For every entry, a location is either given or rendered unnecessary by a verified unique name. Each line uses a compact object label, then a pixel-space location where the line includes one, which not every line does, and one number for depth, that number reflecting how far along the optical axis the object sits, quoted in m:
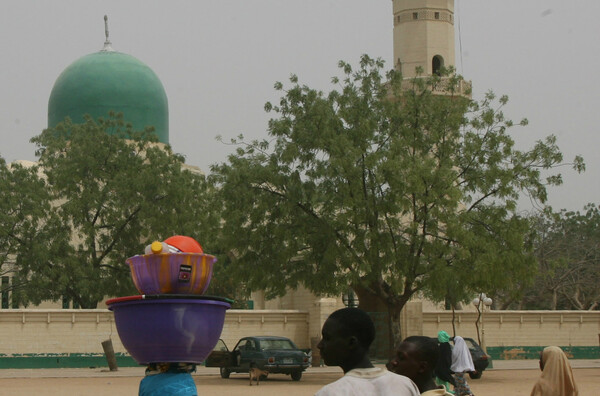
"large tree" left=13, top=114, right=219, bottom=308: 36.59
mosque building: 44.69
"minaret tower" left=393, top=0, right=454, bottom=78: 44.59
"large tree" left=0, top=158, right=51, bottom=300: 36.91
